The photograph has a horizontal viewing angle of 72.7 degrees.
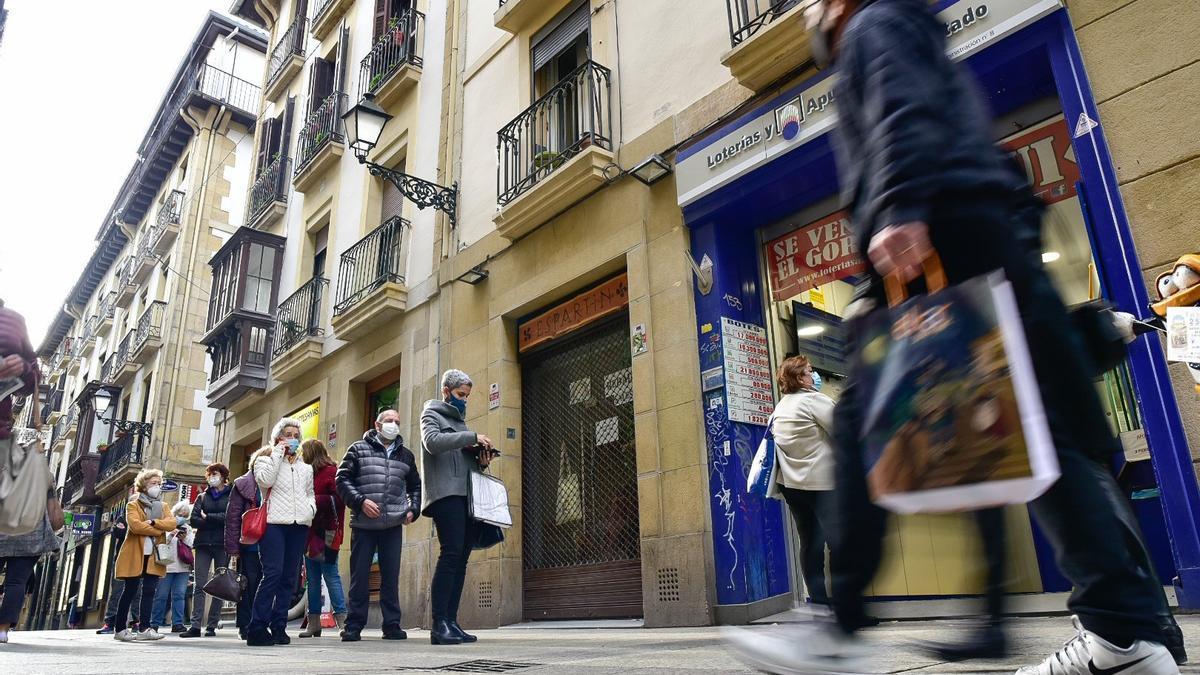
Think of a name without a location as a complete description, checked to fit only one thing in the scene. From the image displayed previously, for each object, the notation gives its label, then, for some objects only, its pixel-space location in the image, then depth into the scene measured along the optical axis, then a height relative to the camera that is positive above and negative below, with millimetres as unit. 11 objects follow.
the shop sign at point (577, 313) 8367 +2842
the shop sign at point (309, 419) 13242 +2815
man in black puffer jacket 6117 +572
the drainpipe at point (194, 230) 21580 +10202
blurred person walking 1493 +436
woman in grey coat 5295 +623
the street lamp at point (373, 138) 9477 +5137
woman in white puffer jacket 5703 +411
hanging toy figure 3734 +1251
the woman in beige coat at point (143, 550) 7445 +477
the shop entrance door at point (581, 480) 7797 +1062
